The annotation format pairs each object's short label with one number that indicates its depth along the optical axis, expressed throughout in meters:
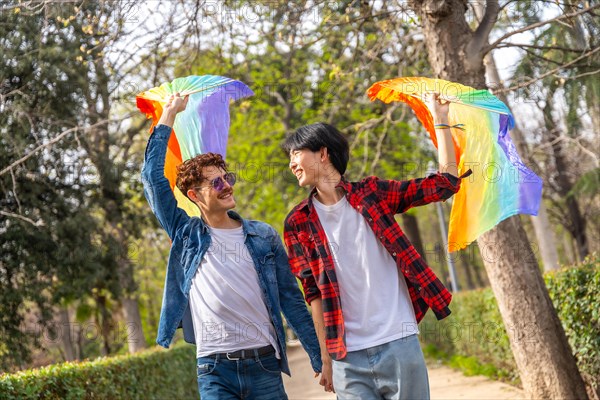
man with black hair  3.69
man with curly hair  4.16
